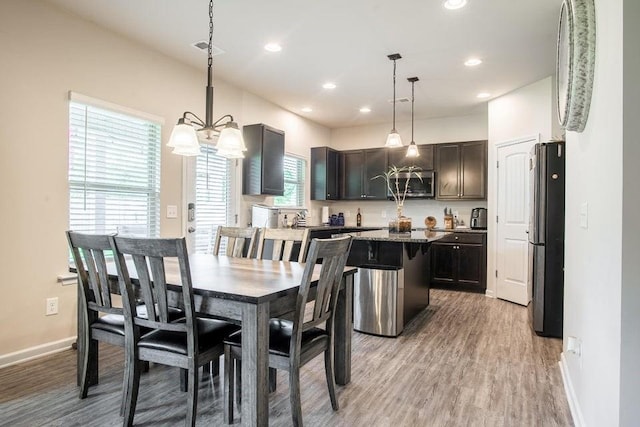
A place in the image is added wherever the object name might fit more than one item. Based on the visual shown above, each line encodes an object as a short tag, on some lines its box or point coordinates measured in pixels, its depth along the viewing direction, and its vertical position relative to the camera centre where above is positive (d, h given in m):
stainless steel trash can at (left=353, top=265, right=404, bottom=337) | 3.42 -0.76
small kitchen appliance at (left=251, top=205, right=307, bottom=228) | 4.98 +0.01
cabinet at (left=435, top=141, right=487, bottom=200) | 5.64 +0.76
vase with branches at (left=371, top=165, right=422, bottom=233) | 6.14 +0.67
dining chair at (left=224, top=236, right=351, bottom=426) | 1.79 -0.62
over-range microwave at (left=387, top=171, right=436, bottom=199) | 6.07 +0.57
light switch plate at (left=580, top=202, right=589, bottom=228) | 1.82 +0.03
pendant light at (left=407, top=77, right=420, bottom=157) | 4.14 +1.66
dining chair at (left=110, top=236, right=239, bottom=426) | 1.71 -0.54
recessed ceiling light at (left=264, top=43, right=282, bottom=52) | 3.57 +1.65
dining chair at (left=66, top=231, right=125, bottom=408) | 1.97 -0.50
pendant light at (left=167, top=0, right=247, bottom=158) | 2.24 +0.49
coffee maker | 5.69 +0.01
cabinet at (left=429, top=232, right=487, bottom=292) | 5.38 -0.63
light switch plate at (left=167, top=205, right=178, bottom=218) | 3.87 +0.04
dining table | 1.64 -0.40
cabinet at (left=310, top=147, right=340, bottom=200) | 6.42 +0.76
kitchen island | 3.42 -0.58
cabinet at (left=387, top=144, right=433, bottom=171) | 6.07 +1.00
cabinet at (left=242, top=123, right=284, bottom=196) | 4.82 +0.73
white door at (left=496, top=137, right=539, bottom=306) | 4.60 +0.00
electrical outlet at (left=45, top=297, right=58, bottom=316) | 2.93 -0.73
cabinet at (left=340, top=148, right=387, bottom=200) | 6.47 +0.79
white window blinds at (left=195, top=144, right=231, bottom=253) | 4.28 +0.25
